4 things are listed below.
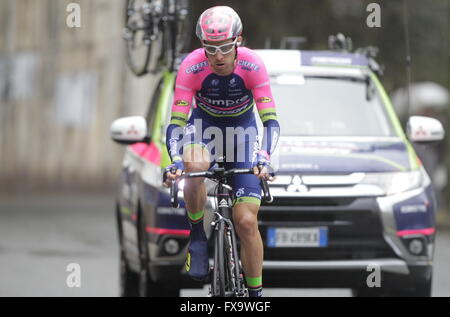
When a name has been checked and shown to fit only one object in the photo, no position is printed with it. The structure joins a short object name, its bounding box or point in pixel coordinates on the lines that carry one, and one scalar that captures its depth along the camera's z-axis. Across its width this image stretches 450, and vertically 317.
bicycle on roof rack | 22.64
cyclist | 14.56
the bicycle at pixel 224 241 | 14.66
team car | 18.67
